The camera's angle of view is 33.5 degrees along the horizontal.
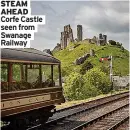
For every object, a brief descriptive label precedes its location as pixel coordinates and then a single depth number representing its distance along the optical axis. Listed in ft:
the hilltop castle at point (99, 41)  385.03
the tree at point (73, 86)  90.97
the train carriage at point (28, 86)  26.63
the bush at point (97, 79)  102.70
